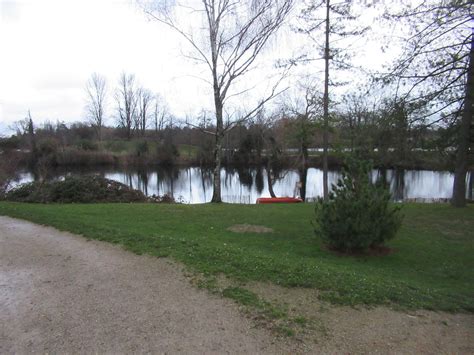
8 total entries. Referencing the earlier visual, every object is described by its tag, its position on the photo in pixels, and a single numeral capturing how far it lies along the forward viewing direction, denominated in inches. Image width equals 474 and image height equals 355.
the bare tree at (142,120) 2817.4
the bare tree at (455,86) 374.9
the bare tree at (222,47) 591.5
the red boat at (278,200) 743.2
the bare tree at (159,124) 2945.4
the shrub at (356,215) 274.8
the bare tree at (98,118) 2613.2
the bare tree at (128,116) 2696.9
